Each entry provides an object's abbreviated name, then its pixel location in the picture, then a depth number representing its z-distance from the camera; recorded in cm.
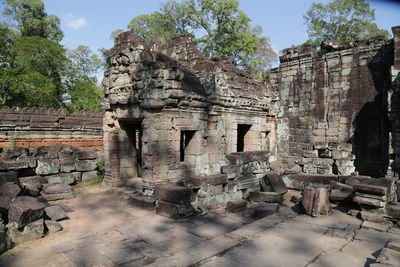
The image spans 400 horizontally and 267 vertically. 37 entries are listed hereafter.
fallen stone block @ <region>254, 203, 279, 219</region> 614
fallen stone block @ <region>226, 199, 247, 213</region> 665
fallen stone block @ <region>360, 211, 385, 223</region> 534
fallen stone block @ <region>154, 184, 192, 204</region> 602
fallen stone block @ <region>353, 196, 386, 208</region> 545
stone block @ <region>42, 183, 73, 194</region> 756
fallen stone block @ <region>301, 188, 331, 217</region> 586
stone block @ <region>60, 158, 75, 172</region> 887
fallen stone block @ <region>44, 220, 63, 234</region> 513
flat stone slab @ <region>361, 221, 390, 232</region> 491
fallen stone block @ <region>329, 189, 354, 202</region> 666
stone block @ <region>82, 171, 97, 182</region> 947
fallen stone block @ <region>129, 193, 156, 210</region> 662
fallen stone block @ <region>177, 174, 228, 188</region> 654
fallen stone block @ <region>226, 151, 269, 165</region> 777
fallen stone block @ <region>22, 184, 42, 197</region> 634
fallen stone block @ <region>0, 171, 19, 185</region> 578
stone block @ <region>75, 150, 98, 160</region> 934
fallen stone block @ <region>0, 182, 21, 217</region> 489
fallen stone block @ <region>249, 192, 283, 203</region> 731
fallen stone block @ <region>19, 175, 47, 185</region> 788
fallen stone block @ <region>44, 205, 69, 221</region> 576
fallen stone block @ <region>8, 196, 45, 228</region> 469
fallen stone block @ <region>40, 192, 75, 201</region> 737
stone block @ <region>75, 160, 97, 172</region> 928
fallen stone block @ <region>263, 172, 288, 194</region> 796
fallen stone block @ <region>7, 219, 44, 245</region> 459
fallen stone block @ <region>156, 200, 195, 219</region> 592
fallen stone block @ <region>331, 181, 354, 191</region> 684
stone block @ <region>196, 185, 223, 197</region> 670
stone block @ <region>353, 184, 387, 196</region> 542
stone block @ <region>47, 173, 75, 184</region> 850
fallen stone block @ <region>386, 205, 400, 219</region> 524
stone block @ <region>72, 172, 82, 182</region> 921
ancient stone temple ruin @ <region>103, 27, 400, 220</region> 718
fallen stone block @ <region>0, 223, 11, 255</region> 419
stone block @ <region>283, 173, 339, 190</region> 787
